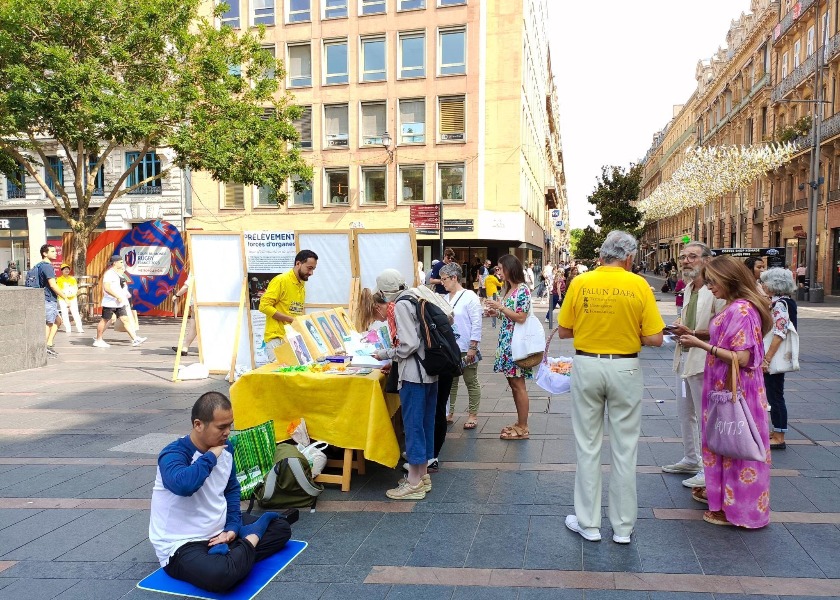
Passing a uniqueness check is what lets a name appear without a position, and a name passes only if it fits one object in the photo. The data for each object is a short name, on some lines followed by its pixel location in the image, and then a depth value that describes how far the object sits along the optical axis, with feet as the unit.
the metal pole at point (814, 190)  85.52
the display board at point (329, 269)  30.86
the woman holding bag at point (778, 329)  19.54
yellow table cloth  16.56
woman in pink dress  13.84
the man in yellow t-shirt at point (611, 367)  13.05
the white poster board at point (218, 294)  32.19
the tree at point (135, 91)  51.80
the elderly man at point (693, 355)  16.20
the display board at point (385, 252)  29.60
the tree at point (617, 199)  172.45
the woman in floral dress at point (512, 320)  20.85
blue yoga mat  11.72
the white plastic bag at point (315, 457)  16.84
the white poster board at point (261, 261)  31.65
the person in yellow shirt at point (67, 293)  51.90
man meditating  11.34
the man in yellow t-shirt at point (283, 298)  23.81
